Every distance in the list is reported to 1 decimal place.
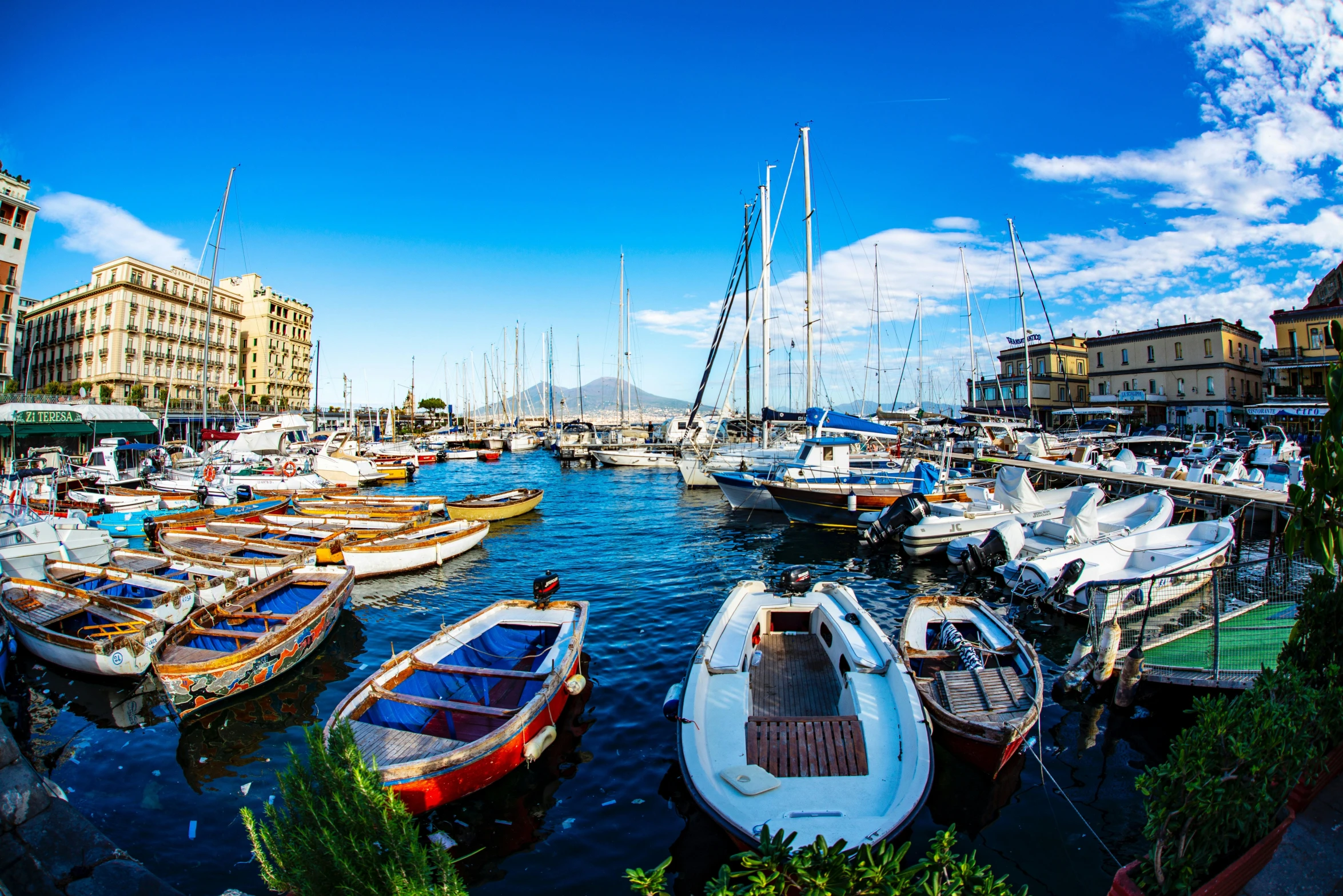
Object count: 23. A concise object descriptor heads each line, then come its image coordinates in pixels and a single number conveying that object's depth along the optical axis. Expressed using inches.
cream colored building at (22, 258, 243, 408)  2593.5
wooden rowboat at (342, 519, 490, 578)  768.9
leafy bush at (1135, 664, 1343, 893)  154.5
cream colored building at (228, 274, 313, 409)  3526.1
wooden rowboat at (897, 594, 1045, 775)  328.5
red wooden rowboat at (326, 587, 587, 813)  301.7
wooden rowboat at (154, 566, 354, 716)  404.5
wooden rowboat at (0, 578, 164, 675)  439.8
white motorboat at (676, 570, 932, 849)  251.6
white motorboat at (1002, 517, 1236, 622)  605.9
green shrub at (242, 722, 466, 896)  161.2
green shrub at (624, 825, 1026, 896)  135.8
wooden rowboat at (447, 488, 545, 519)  1165.1
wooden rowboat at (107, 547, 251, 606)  572.7
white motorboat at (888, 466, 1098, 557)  868.0
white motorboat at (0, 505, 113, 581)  612.7
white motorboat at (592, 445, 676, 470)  2273.6
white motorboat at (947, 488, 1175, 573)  706.8
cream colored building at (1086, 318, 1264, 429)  2226.9
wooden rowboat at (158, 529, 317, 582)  669.9
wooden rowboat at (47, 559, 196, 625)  518.6
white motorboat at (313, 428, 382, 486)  1601.9
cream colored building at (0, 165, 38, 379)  1637.6
